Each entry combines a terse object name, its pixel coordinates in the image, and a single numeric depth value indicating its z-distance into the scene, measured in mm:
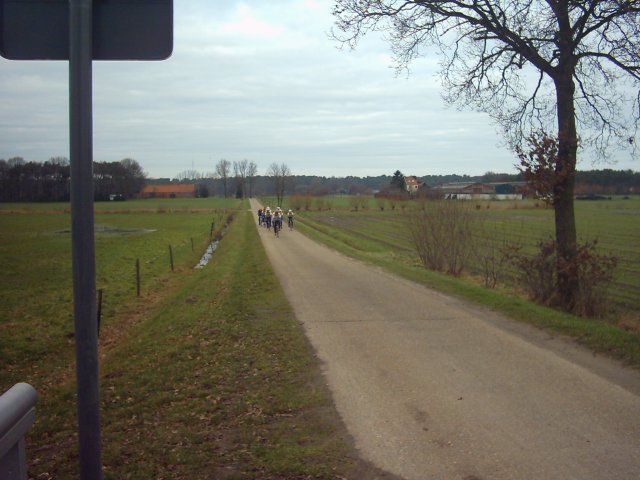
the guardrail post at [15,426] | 1851
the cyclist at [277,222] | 36769
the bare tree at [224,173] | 154500
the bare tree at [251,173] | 153250
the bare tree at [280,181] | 98125
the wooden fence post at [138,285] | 17523
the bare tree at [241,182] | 147250
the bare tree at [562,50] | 10969
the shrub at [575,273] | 11258
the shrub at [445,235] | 19656
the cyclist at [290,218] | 43219
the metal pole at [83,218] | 2457
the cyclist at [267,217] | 43406
